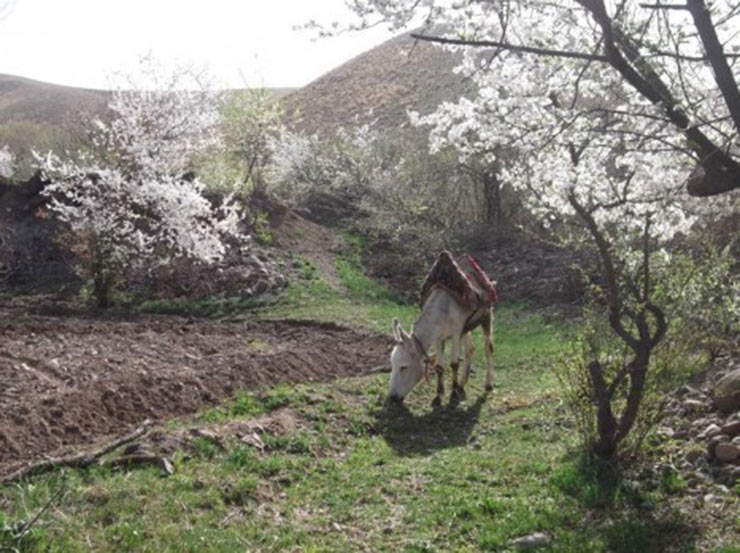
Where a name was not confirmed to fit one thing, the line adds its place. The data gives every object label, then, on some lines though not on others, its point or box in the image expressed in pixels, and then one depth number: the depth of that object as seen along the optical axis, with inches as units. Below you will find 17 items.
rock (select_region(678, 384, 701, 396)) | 325.7
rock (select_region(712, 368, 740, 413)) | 285.9
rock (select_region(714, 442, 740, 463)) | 246.4
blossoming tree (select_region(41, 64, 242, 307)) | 625.6
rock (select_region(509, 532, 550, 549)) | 214.5
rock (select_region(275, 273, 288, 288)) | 738.2
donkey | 382.0
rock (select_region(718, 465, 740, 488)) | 235.1
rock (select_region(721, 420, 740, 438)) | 261.7
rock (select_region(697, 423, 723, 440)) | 269.2
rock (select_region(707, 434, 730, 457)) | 256.8
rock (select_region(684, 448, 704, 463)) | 261.3
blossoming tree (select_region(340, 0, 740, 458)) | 201.9
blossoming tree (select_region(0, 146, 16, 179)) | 1082.7
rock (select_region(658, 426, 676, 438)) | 287.1
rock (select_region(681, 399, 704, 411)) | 303.9
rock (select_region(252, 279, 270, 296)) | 716.7
